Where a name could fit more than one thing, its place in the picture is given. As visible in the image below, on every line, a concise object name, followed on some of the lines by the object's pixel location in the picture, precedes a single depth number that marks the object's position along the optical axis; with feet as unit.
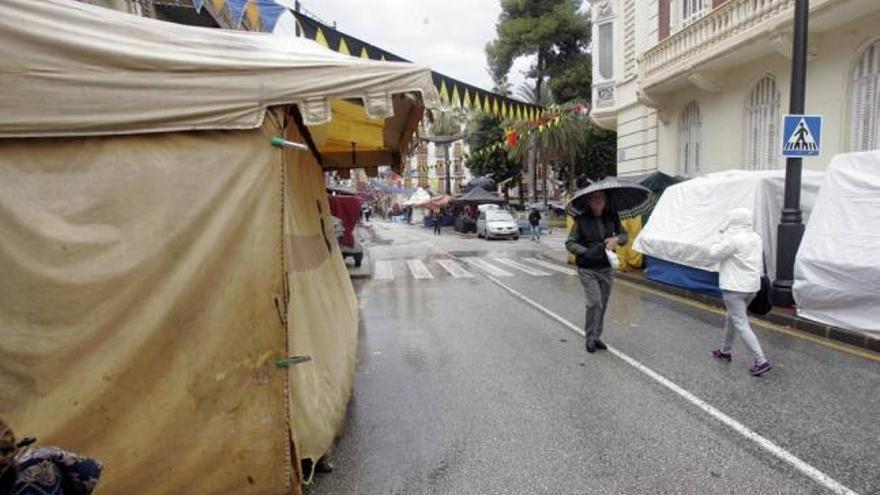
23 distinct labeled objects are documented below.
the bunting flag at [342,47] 31.63
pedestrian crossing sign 27.55
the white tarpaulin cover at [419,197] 156.78
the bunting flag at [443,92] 41.01
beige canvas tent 9.53
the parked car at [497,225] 98.99
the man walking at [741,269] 18.51
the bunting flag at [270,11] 31.76
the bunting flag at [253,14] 32.83
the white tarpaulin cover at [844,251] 21.88
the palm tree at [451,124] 236.43
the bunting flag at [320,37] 30.42
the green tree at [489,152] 162.20
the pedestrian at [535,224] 93.86
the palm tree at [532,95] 142.31
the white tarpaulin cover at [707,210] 30.42
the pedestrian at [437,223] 128.00
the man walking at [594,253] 21.66
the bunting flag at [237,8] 29.96
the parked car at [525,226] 109.40
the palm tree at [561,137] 118.83
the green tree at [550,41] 132.26
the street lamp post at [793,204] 27.91
